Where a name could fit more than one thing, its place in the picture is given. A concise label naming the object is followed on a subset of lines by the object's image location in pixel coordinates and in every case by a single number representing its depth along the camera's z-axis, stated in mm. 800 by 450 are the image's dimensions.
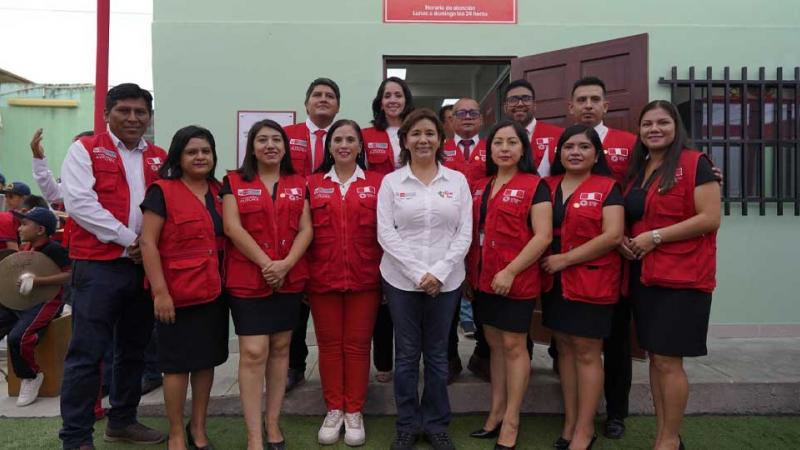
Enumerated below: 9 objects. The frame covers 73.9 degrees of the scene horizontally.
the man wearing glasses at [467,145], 3482
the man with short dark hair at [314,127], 3498
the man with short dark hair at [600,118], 3320
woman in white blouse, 2861
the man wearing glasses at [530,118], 3561
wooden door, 4184
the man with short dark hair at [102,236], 2826
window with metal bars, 5035
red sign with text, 5004
